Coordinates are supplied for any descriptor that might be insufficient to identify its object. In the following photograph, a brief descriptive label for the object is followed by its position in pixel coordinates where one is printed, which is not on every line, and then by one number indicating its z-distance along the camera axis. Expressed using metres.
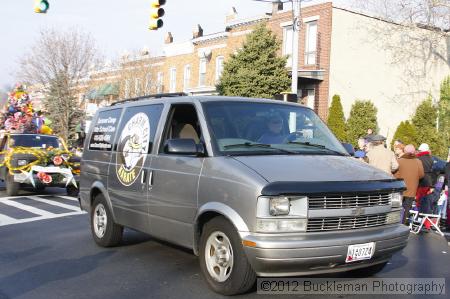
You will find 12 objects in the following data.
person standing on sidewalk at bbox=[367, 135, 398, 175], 9.34
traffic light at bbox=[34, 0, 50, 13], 13.53
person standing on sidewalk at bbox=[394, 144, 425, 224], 9.33
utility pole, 16.19
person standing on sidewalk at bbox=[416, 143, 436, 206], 10.05
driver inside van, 5.48
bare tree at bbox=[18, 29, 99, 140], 34.44
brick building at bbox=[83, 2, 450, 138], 23.88
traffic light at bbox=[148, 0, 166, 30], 14.24
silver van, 4.43
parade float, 13.52
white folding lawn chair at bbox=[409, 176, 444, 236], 9.52
